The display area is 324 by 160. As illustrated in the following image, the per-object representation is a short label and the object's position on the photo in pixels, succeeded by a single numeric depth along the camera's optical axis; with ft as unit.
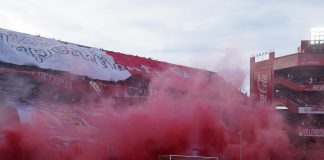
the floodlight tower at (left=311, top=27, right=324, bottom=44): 181.66
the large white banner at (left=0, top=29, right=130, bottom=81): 105.70
